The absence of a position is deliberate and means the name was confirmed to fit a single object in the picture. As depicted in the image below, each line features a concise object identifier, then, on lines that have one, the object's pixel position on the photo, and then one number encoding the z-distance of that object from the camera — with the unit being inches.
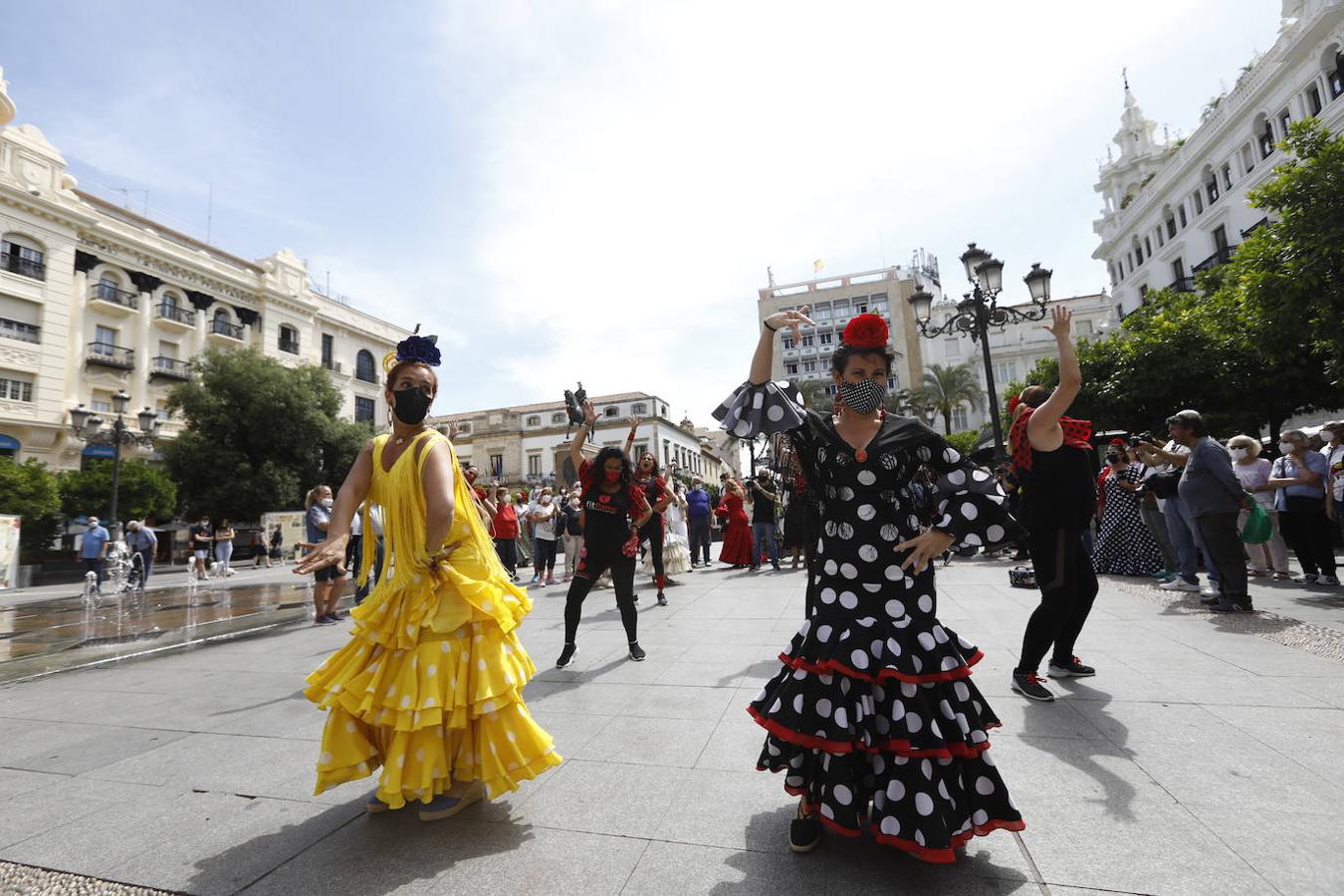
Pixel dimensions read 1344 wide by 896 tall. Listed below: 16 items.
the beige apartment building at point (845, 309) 2564.0
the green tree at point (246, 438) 1061.1
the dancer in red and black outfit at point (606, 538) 195.2
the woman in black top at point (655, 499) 290.7
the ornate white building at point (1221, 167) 922.1
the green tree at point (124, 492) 882.1
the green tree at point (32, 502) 757.3
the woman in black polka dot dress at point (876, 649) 78.7
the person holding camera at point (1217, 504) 228.5
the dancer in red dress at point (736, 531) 470.9
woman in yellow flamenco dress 95.4
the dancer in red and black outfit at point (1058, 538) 150.3
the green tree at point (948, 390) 1798.7
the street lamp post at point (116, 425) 664.4
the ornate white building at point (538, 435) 2470.5
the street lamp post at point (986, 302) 437.7
